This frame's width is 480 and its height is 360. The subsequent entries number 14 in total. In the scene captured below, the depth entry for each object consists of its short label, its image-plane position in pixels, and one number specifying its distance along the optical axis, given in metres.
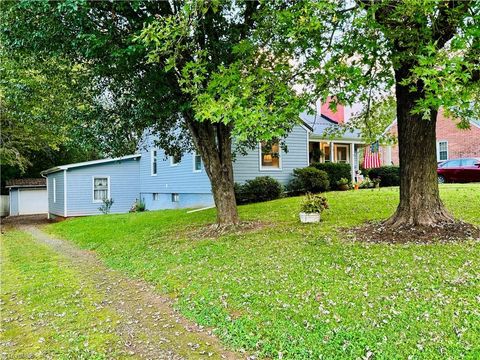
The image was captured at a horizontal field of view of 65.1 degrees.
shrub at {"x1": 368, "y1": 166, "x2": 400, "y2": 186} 20.67
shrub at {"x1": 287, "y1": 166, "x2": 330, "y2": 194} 17.80
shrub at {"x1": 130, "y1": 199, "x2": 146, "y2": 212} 22.81
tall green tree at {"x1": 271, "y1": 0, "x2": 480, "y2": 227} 4.64
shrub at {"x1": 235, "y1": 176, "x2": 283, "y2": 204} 16.41
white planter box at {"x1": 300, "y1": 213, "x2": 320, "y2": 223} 9.93
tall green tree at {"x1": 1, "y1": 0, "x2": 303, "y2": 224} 6.09
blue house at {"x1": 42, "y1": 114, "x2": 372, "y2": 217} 17.77
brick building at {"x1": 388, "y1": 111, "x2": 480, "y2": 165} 22.70
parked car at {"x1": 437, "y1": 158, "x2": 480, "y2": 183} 18.62
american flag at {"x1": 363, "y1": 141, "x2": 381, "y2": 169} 22.78
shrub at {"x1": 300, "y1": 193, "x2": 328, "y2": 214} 9.98
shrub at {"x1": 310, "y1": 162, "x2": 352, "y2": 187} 19.03
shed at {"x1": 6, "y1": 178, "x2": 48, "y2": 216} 29.22
